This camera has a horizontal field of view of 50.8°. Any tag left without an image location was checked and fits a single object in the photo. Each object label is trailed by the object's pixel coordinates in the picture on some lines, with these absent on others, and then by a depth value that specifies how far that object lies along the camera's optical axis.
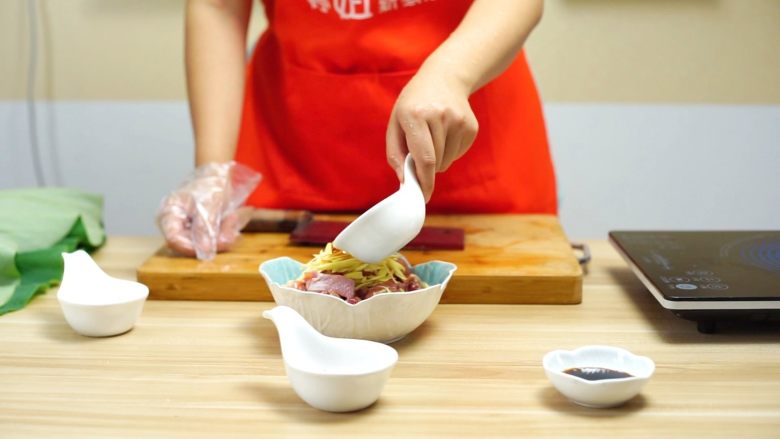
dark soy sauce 0.76
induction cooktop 0.91
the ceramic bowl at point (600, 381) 0.72
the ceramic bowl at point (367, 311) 0.85
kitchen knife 1.24
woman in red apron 1.41
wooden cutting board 1.08
